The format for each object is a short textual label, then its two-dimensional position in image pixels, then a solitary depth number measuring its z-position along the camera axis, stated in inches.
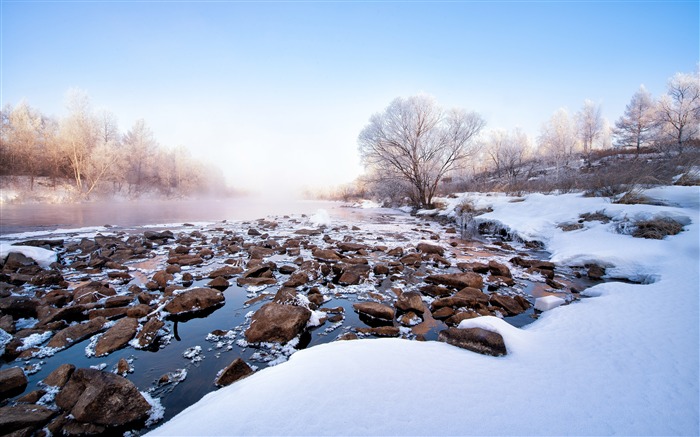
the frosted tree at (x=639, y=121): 1245.7
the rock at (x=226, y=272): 208.7
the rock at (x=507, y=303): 148.4
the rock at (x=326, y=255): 265.9
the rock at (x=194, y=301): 147.6
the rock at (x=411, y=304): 148.2
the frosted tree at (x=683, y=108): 1021.2
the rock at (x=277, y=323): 119.5
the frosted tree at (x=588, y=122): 1654.8
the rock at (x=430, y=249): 288.3
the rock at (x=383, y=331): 123.8
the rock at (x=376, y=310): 142.1
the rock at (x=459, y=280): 186.4
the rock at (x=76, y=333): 112.2
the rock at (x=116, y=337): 109.4
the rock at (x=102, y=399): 71.7
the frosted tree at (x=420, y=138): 768.3
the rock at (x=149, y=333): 114.8
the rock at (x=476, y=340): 87.7
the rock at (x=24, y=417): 66.6
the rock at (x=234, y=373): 90.3
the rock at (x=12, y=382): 82.7
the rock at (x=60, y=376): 86.0
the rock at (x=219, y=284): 185.3
